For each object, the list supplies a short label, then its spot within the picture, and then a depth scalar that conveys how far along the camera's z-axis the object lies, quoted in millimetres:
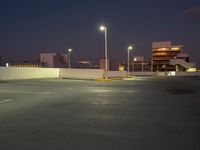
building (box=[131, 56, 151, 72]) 157788
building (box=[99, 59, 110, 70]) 135375
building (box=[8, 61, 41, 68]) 101988
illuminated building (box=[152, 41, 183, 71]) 184250
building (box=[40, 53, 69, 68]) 102125
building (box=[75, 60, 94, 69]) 115806
